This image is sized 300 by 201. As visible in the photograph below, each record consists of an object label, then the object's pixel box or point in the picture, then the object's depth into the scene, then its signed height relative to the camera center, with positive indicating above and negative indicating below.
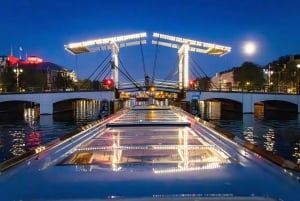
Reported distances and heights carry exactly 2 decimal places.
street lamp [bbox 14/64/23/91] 34.08 +4.46
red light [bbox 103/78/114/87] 20.26 +1.58
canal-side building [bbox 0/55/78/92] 29.23 +3.39
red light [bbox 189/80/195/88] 22.00 +1.45
